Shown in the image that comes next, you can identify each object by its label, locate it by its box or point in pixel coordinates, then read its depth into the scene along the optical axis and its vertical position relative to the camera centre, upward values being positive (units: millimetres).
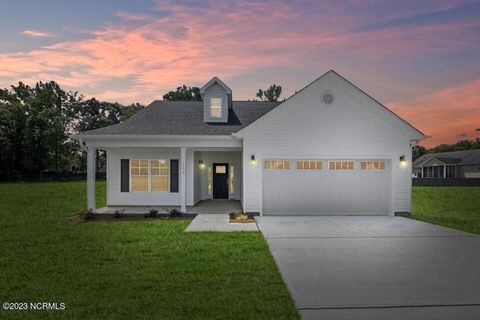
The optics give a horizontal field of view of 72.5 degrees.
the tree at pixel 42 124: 41750 +6269
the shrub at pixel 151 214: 12023 -1628
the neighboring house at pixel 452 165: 44062 +551
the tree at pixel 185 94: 44219 +10257
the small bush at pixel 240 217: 11172 -1661
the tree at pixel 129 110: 48812 +9004
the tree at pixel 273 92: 45353 +10751
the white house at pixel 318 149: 12750 +794
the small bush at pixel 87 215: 11859 -1645
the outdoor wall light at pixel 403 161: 12812 +302
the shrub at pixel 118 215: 11969 -1651
